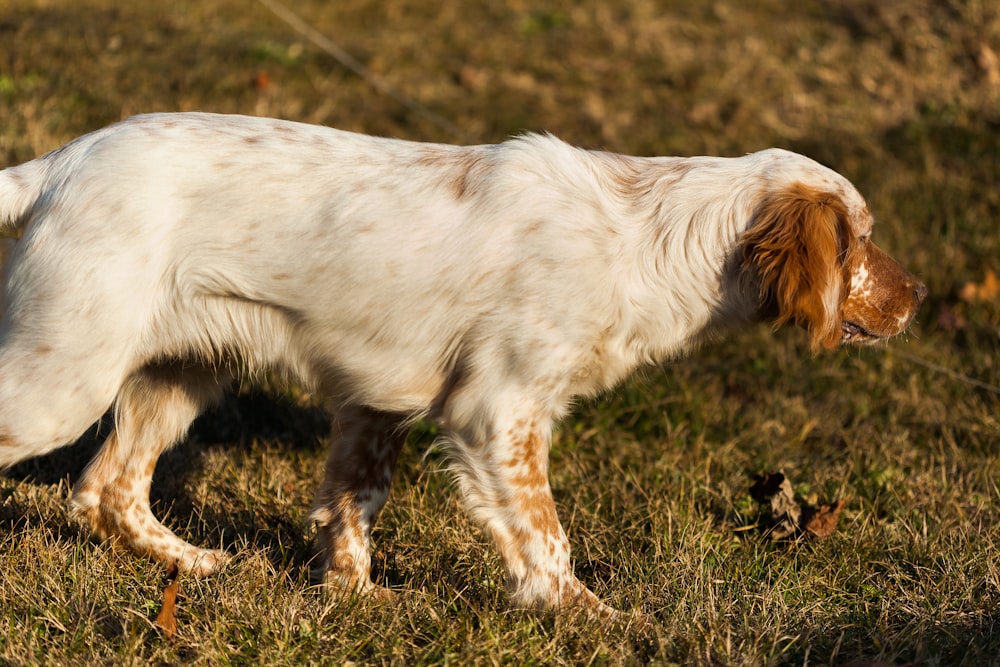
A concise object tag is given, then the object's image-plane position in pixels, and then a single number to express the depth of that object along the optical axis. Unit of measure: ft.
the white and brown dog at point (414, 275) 9.30
